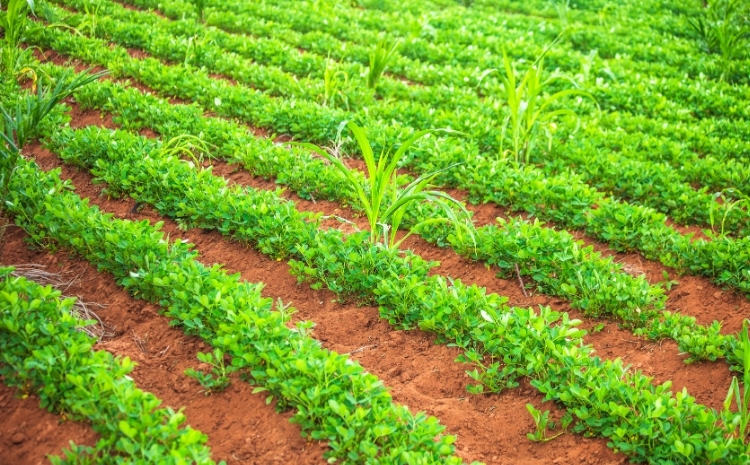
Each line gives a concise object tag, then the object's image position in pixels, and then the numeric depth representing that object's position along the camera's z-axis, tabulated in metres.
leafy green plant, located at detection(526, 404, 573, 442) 3.25
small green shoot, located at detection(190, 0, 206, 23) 7.91
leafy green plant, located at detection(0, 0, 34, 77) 5.55
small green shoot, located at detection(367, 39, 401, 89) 6.45
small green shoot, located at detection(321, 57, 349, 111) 6.14
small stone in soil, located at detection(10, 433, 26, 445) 2.93
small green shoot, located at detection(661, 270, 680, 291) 4.36
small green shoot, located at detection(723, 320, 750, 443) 3.08
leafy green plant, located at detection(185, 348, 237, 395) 3.26
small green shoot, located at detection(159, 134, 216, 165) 4.88
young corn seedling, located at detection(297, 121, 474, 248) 3.97
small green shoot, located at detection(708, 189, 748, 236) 4.78
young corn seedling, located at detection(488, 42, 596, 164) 5.22
